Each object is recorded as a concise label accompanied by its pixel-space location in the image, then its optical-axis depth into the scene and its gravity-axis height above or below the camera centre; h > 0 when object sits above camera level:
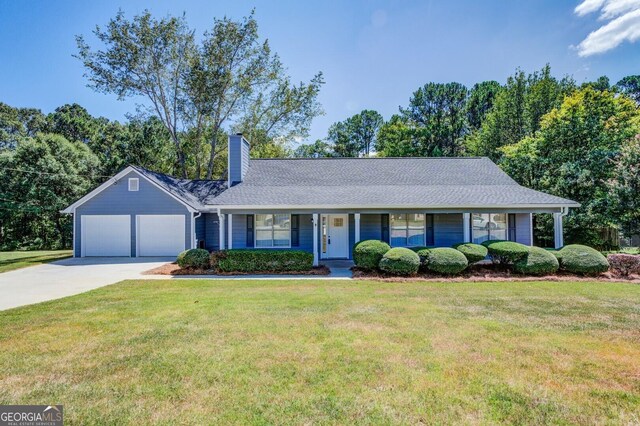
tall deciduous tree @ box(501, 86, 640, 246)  17.48 +3.74
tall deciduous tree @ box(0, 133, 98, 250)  22.84 +2.55
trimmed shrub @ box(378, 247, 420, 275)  10.50 -1.43
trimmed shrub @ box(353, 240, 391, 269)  11.02 -1.19
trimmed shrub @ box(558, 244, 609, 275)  10.50 -1.45
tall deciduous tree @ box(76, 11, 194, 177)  21.61 +11.39
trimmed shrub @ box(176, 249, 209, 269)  12.06 -1.44
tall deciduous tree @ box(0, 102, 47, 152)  31.83 +11.13
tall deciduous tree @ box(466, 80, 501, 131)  33.56 +12.11
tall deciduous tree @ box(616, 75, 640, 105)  36.36 +14.86
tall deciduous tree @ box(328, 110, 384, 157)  41.88 +11.27
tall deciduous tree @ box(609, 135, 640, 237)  13.30 +1.32
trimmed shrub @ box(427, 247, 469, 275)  10.59 -1.44
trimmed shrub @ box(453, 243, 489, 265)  11.09 -1.18
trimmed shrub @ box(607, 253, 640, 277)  10.60 -1.60
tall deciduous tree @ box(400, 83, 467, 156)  32.47 +10.64
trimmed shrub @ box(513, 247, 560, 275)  10.62 -1.53
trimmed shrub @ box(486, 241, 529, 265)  10.91 -1.16
